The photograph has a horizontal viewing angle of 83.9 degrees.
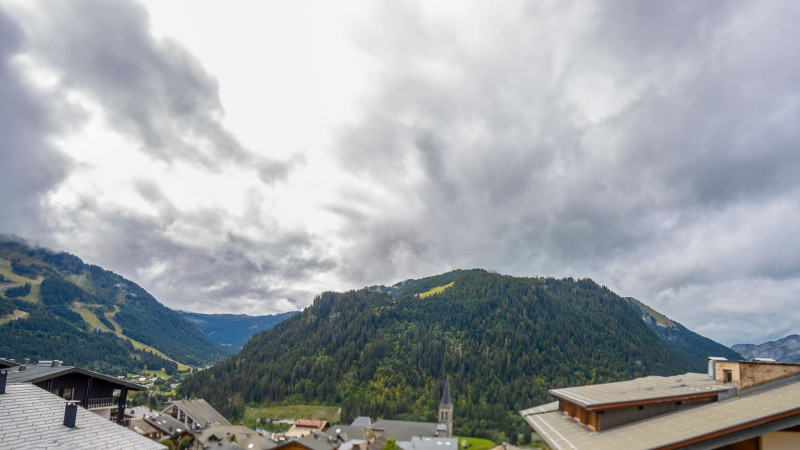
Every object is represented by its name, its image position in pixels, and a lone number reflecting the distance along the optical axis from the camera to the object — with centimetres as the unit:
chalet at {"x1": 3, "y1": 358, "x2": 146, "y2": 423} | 3397
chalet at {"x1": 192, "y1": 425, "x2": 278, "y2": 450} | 7319
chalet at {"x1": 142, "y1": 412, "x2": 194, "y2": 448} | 7603
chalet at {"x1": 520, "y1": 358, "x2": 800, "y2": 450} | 1209
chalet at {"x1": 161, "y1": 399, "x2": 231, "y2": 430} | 9525
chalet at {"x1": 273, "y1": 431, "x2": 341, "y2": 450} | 4888
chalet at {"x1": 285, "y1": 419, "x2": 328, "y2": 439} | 10505
